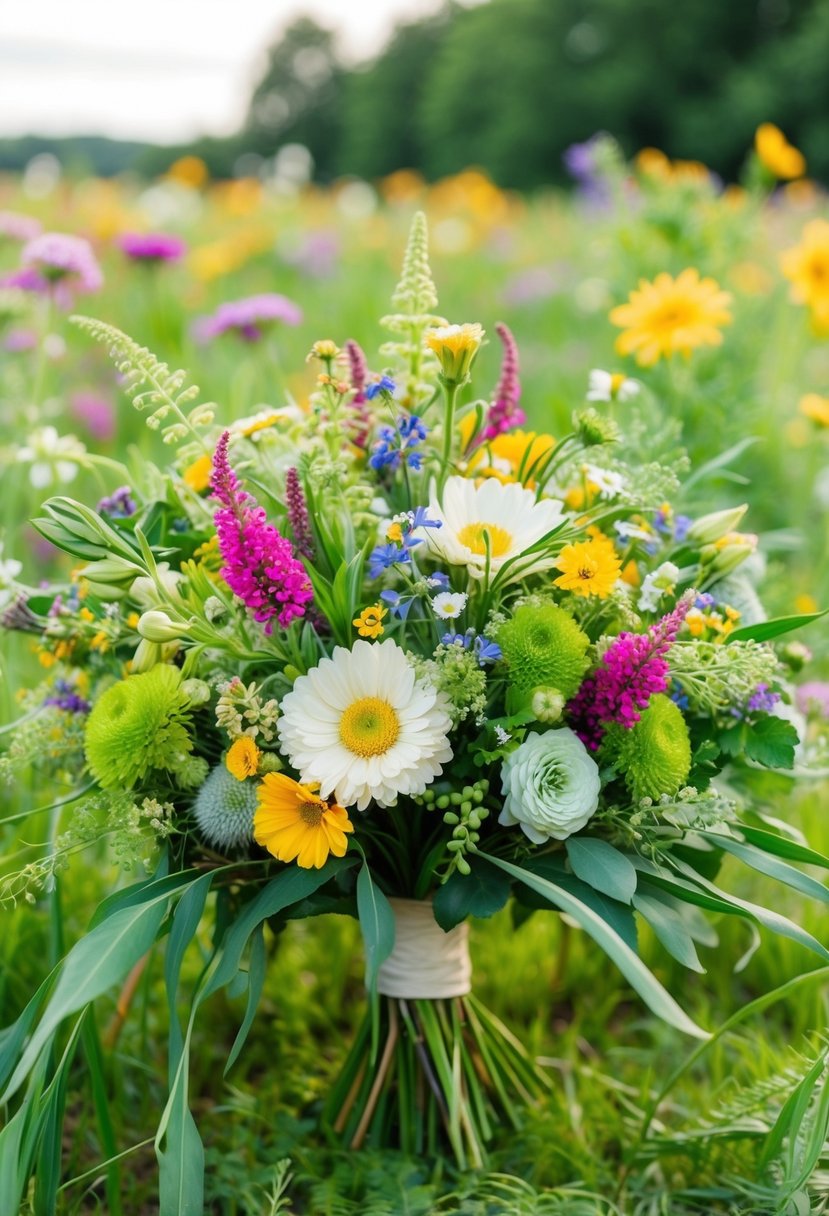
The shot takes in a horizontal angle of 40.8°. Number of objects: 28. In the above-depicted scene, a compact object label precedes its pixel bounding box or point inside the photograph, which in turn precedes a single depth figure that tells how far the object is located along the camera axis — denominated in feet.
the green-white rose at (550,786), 2.61
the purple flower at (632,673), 2.66
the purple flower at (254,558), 2.54
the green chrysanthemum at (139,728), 2.71
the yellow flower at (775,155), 7.36
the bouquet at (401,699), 2.62
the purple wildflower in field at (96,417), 8.54
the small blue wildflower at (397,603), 2.72
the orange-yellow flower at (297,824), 2.60
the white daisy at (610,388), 3.62
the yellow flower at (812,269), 6.08
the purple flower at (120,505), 3.38
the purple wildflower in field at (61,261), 5.55
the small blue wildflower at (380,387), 2.85
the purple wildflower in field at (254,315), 6.01
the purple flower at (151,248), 7.99
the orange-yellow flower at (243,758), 2.66
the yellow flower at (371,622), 2.64
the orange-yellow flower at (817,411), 5.28
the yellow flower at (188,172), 19.11
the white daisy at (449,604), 2.67
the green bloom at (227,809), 2.84
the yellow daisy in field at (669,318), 4.26
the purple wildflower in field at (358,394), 3.14
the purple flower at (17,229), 7.26
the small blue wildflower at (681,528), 3.33
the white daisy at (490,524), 2.76
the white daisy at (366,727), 2.59
